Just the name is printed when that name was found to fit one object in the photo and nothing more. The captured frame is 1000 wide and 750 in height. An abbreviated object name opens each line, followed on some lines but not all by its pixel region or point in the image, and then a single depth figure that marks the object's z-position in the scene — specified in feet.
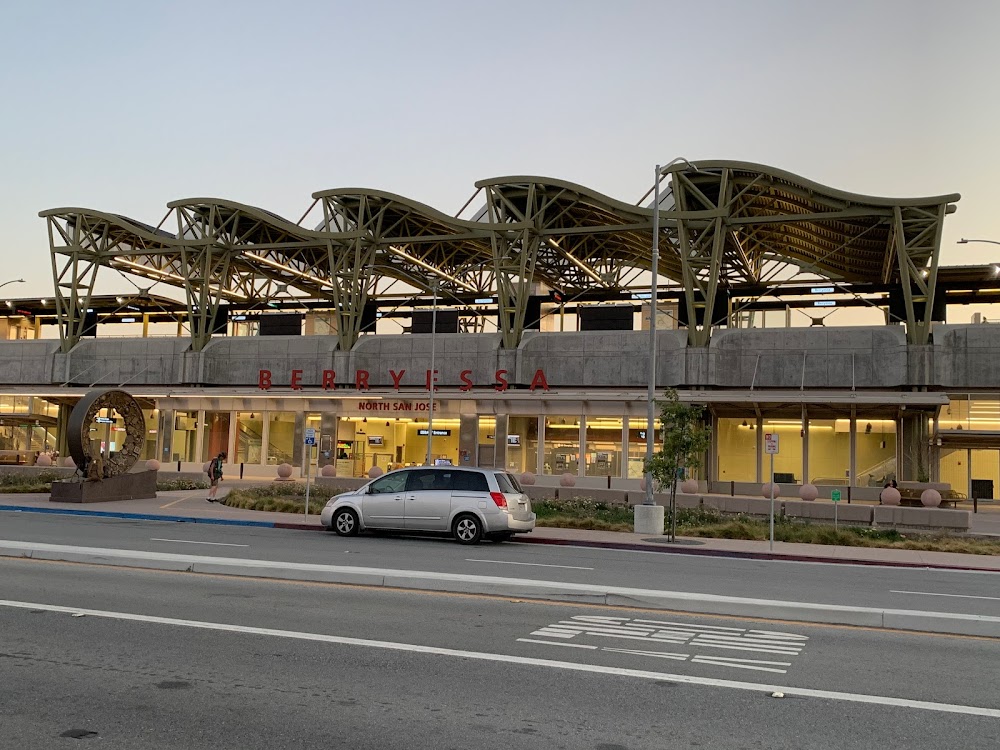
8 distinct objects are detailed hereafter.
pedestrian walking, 102.37
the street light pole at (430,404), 133.81
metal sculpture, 97.25
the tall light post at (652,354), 84.72
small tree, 80.84
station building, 132.26
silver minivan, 68.74
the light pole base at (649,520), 82.02
